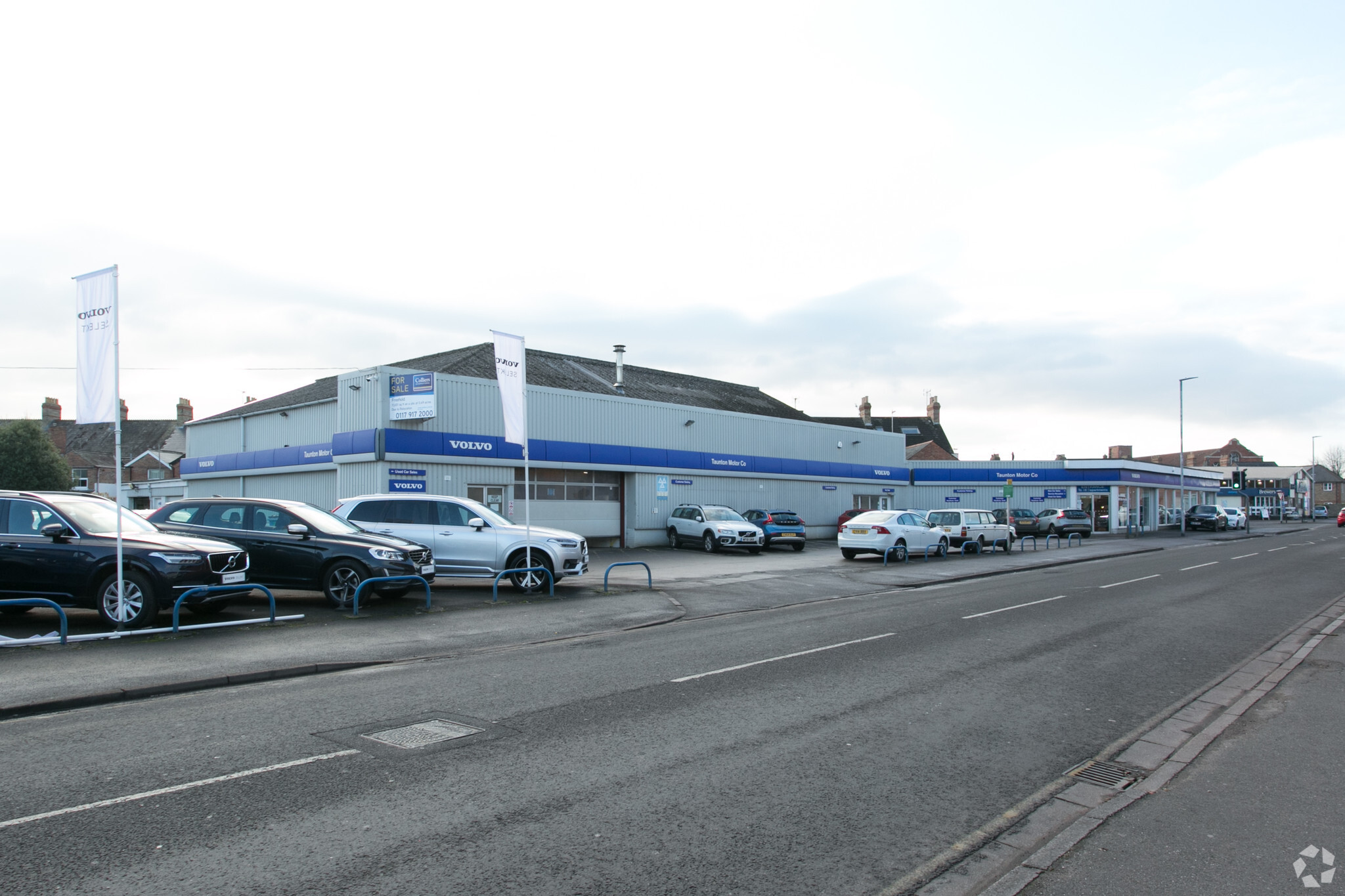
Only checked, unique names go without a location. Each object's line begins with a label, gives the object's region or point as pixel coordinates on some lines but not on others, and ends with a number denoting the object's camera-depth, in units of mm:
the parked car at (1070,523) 42156
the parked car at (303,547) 13641
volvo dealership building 24344
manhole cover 6247
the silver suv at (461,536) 16406
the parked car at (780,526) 30266
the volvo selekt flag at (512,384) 17203
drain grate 5477
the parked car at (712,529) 28578
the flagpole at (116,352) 11523
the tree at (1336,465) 127938
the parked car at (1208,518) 54991
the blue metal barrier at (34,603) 9805
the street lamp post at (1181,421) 49250
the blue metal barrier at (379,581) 12516
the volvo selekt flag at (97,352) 11609
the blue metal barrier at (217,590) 10758
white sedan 26047
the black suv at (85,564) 10953
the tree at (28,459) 51906
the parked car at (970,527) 30344
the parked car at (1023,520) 43938
